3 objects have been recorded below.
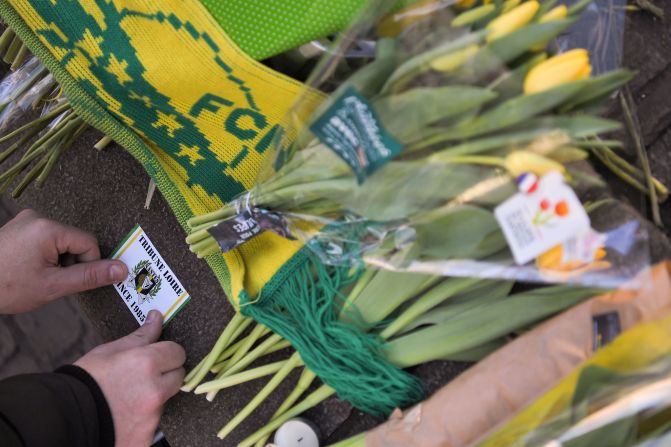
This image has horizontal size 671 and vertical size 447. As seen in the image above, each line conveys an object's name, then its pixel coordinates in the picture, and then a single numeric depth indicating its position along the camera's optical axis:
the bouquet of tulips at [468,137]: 0.65
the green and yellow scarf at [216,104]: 0.87
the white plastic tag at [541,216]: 0.61
